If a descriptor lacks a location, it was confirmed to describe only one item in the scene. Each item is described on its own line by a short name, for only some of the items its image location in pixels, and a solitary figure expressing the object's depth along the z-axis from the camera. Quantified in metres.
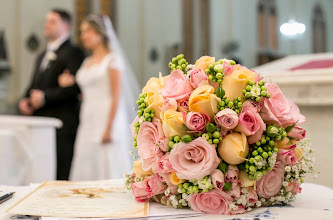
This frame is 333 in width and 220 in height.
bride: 4.69
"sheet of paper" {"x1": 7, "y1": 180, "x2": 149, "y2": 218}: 0.91
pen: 0.99
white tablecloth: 0.90
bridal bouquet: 0.92
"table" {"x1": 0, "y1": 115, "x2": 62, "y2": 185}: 3.22
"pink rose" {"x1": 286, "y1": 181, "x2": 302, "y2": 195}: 0.96
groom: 4.77
